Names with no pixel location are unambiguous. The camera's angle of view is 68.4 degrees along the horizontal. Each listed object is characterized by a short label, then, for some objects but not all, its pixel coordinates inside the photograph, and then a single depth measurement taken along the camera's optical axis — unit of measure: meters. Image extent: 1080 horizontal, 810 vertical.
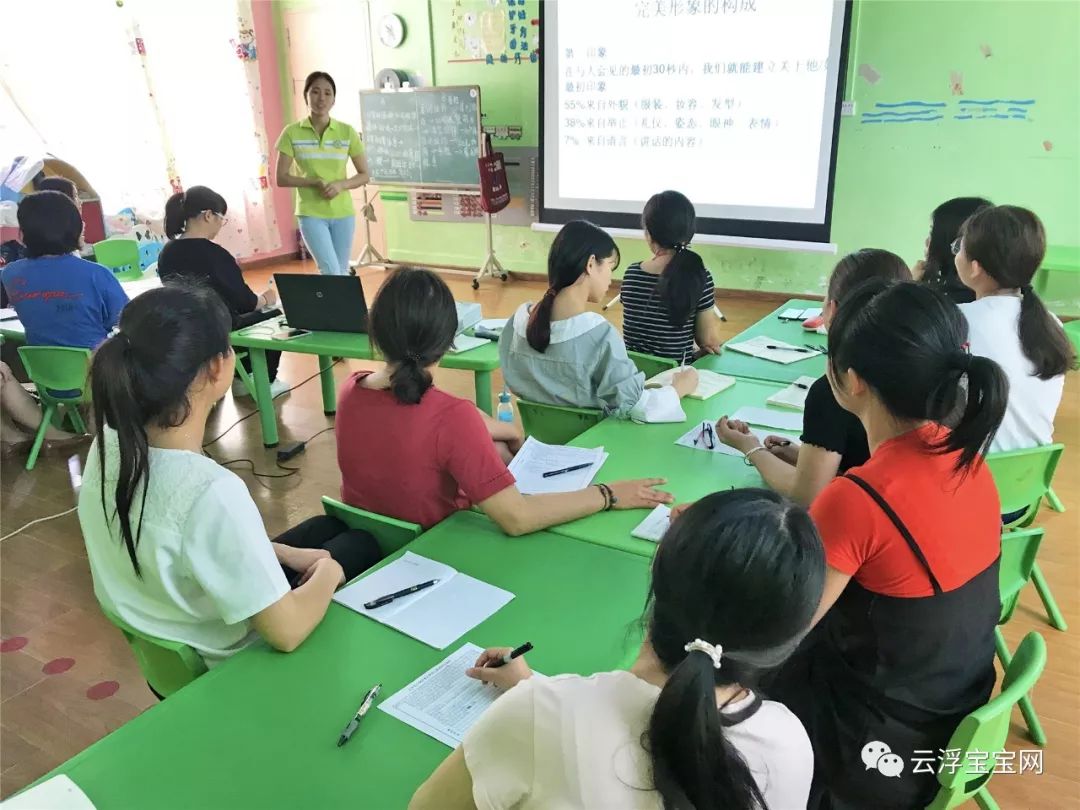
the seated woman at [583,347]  2.24
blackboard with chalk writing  6.81
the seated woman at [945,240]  2.79
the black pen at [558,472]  1.89
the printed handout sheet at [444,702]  1.11
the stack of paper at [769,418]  2.16
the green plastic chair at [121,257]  4.45
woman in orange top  1.19
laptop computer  3.26
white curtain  5.97
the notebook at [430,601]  1.33
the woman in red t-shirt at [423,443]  1.63
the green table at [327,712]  1.03
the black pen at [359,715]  1.10
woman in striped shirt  2.79
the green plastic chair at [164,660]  1.30
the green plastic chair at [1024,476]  1.83
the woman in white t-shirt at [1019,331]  2.00
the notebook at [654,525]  1.60
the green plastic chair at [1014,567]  1.50
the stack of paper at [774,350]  2.76
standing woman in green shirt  5.02
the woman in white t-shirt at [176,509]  1.24
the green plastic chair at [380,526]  1.68
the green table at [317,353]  2.93
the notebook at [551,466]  1.84
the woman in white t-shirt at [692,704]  0.75
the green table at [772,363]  2.62
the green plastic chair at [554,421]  2.37
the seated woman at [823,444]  1.63
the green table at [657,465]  1.64
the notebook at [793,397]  2.31
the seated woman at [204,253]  3.60
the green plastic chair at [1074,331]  3.41
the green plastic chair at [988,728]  1.12
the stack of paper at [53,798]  0.99
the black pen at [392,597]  1.39
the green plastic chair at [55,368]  3.38
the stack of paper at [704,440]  2.03
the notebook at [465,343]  3.03
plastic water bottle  2.80
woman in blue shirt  3.33
